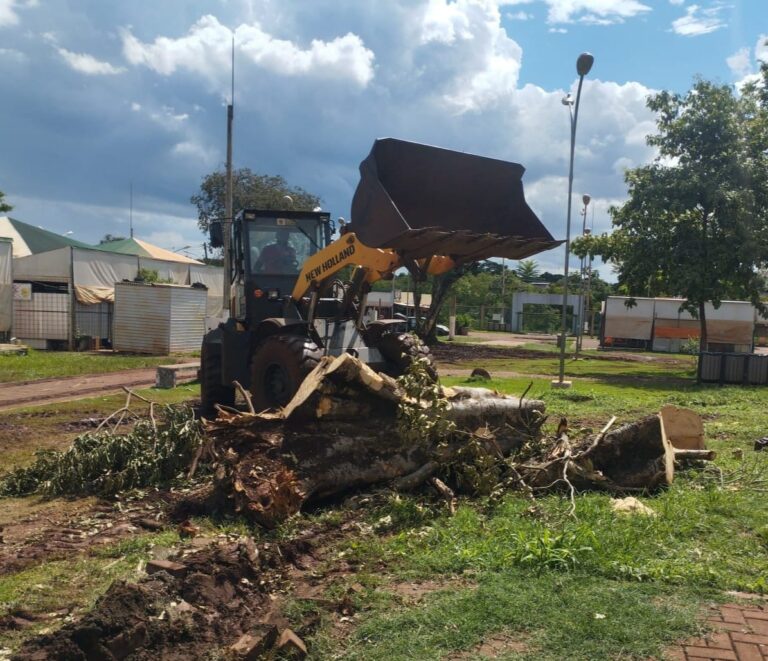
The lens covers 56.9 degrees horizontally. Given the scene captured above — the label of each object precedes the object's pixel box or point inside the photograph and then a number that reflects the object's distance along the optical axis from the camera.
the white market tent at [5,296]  26.61
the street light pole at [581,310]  28.65
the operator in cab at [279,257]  10.49
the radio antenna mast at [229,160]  19.83
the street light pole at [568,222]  16.11
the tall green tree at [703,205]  21.36
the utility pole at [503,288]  61.59
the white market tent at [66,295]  26.77
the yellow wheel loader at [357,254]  7.71
